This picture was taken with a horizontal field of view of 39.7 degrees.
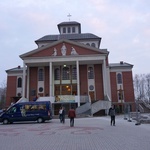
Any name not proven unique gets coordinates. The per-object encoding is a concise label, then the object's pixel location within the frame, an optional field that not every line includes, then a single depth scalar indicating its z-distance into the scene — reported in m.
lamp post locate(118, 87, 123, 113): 41.59
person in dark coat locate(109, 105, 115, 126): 17.19
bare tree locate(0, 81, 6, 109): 66.19
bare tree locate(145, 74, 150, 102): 79.21
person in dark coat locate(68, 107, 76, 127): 17.28
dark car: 22.77
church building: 37.99
